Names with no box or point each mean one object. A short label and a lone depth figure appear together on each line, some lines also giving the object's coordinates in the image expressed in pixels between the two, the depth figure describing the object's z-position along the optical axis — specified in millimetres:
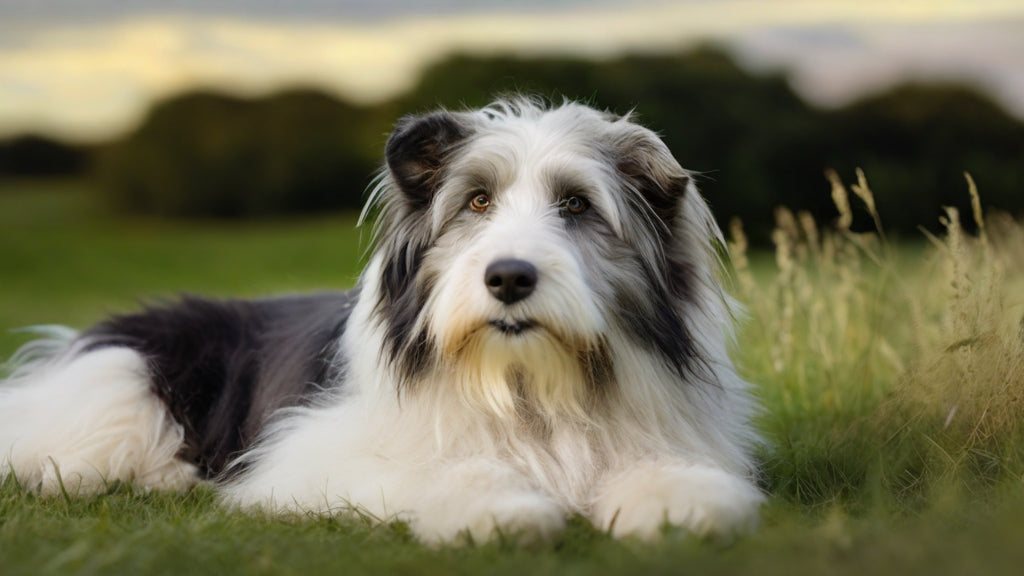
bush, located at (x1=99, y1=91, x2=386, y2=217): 28922
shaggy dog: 3451
